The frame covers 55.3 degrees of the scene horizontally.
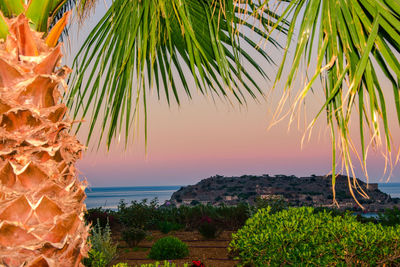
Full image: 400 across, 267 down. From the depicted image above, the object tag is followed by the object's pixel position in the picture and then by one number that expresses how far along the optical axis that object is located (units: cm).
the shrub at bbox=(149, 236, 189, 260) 829
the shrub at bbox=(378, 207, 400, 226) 874
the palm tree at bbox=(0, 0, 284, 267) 220
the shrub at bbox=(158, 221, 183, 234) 1192
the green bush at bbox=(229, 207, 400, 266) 524
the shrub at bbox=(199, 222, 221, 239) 1068
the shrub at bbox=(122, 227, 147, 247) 999
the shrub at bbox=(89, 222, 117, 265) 772
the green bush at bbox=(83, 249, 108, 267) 641
